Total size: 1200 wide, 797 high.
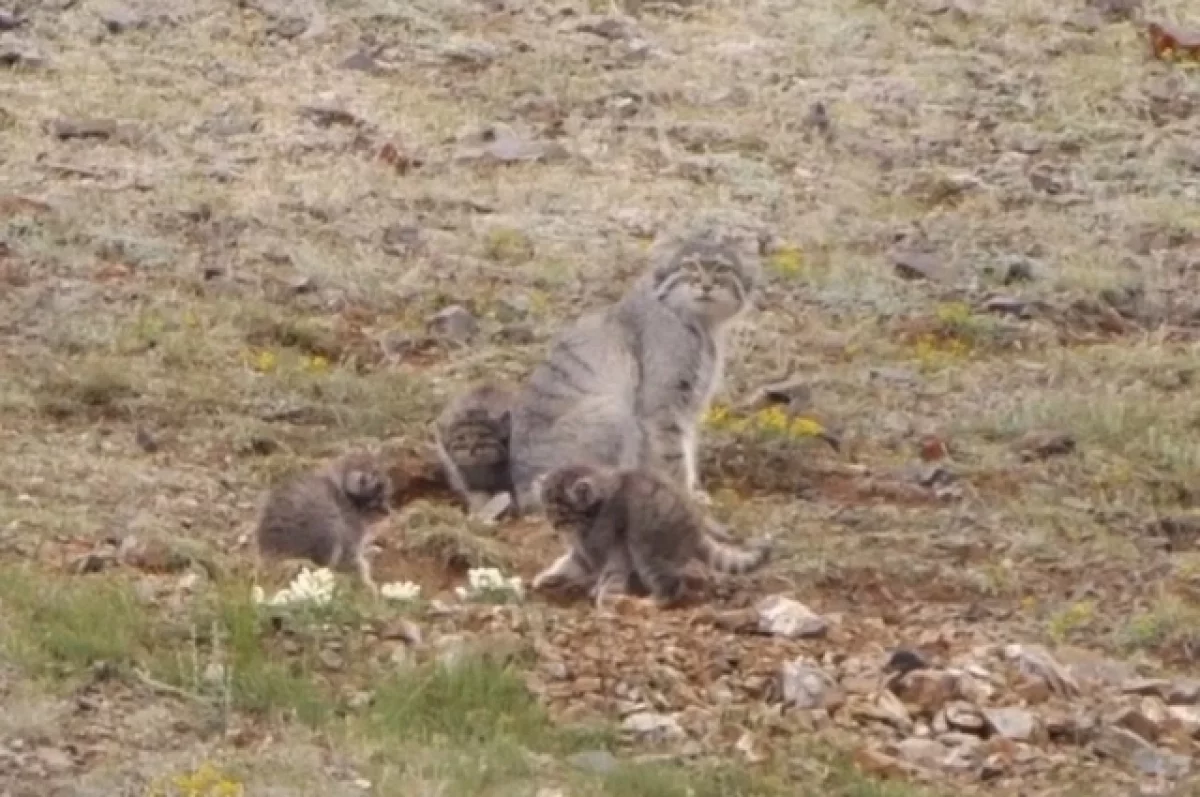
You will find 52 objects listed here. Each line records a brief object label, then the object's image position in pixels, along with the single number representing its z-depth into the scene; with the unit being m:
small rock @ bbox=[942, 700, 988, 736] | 16.06
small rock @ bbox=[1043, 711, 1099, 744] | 15.95
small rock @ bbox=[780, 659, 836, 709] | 16.11
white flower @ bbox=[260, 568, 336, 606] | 16.34
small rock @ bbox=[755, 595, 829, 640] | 17.72
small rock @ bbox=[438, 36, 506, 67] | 38.06
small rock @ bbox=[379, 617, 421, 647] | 16.44
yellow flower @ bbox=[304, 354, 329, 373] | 25.84
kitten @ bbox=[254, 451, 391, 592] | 20.16
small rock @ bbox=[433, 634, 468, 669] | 15.72
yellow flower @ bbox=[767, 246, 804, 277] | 30.31
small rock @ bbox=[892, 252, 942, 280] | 30.34
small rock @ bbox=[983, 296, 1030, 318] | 29.16
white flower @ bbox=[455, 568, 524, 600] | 18.37
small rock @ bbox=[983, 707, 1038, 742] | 15.86
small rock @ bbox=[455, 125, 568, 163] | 34.00
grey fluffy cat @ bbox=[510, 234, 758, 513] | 23.58
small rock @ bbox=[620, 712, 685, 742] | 15.37
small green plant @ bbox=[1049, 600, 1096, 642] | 19.19
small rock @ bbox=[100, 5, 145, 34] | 37.53
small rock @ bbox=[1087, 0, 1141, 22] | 41.87
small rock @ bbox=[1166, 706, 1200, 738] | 16.31
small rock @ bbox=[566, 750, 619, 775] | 14.76
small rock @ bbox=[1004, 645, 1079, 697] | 16.75
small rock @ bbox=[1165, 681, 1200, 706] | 17.03
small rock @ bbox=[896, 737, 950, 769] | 15.55
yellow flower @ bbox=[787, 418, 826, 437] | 24.69
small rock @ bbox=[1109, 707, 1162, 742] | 16.10
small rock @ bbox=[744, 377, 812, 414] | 25.95
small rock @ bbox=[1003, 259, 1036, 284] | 30.36
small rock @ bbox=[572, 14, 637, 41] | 39.62
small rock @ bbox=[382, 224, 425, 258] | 30.12
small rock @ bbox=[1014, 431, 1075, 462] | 24.47
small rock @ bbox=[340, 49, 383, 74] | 37.19
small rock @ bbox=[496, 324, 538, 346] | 27.61
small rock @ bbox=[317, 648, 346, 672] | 15.95
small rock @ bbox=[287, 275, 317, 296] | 28.39
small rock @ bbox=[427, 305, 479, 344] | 27.44
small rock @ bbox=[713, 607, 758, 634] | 17.84
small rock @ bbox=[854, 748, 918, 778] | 15.25
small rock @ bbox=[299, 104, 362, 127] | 34.62
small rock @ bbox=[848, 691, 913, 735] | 16.06
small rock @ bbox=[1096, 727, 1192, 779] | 15.55
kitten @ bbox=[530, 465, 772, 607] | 20.36
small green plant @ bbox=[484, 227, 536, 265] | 30.31
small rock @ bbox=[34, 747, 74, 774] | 14.04
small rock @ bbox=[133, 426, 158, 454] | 23.12
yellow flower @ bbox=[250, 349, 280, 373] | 25.66
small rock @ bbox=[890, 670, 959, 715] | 16.34
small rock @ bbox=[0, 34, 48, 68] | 35.84
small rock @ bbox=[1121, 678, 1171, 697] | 17.12
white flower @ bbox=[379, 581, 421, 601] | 17.56
